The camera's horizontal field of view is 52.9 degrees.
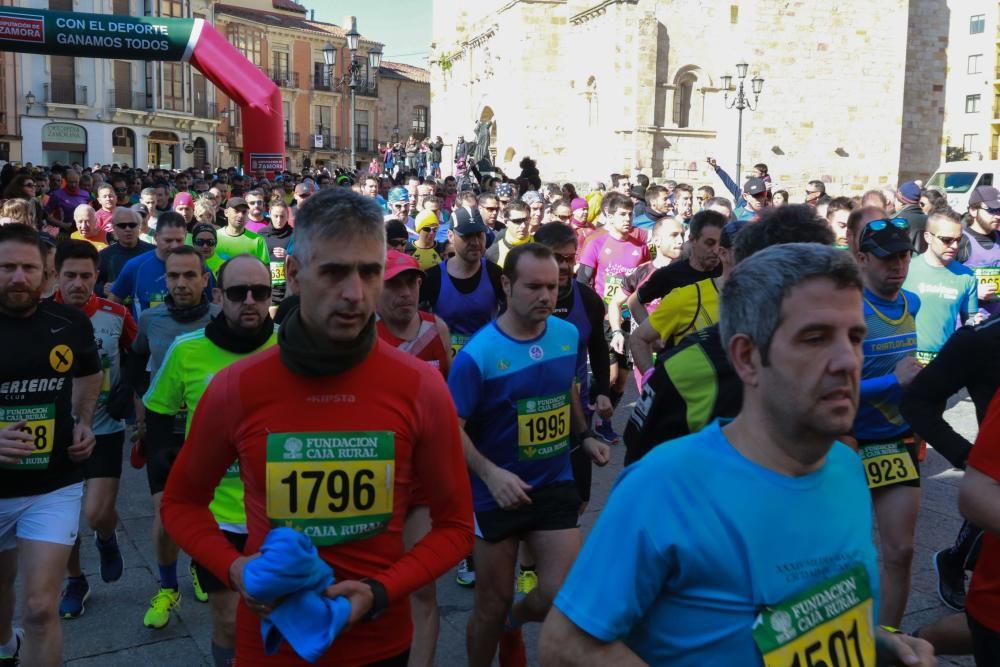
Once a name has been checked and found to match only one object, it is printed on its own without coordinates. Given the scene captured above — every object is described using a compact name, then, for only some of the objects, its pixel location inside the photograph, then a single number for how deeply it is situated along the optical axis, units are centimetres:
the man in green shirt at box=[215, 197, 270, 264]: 958
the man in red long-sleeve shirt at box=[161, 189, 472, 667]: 241
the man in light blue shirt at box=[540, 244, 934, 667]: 177
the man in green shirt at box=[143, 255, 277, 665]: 407
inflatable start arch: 1811
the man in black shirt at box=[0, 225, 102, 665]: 377
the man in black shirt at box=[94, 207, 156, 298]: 828
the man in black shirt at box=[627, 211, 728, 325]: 556
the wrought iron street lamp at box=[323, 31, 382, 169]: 2195
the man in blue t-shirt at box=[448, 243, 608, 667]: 390
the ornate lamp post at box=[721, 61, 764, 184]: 2578
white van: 2073
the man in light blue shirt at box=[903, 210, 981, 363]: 647
